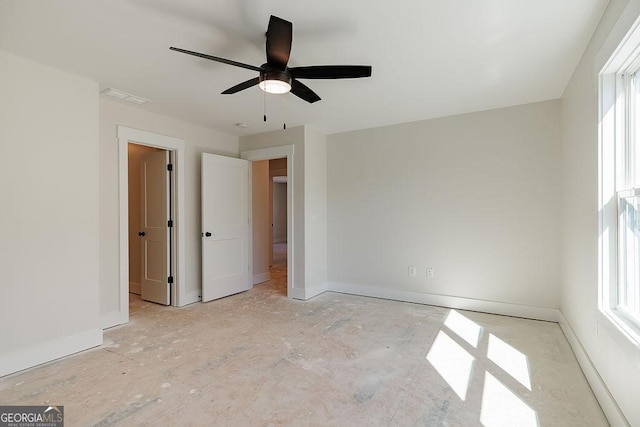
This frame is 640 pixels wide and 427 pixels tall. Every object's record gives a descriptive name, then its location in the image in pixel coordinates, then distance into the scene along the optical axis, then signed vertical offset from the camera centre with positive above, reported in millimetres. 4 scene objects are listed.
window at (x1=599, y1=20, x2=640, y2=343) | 1699 +132
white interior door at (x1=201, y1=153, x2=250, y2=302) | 4113 -192
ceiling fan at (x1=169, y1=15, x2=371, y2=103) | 1740 +932
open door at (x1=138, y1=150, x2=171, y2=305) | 3986 -187
